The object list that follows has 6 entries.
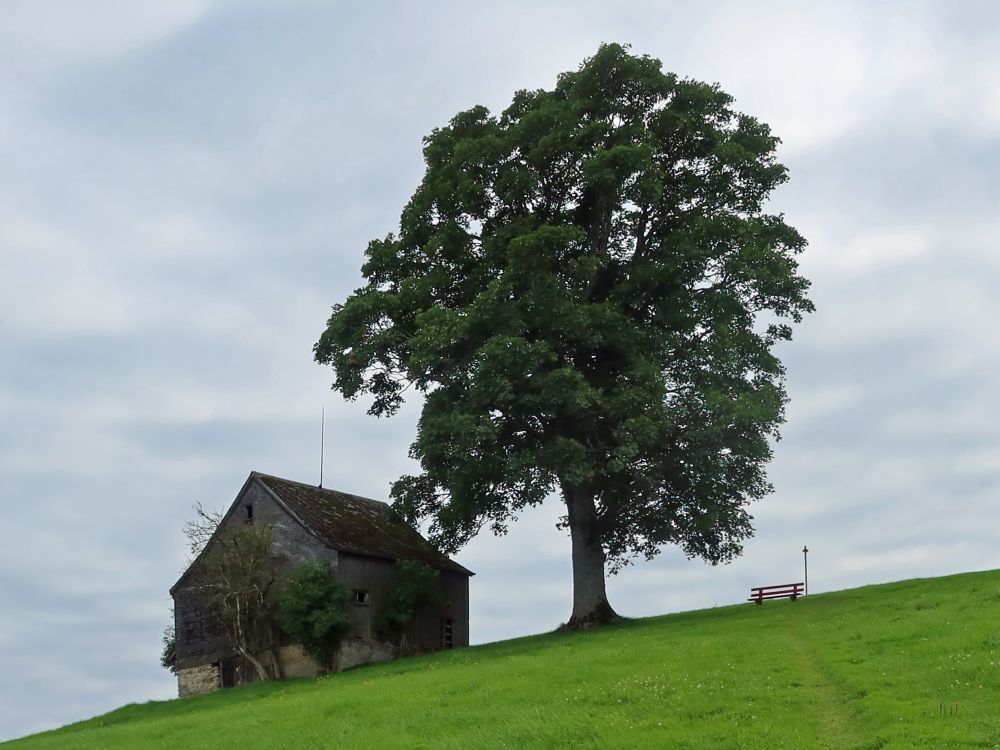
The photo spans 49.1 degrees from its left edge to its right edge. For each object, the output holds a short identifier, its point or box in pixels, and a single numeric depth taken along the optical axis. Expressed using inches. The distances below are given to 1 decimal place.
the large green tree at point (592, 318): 1659.7
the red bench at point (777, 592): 1957.4
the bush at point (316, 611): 1943.9
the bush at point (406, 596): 2058.3
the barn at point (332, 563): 2030.0
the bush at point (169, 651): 2219.5
